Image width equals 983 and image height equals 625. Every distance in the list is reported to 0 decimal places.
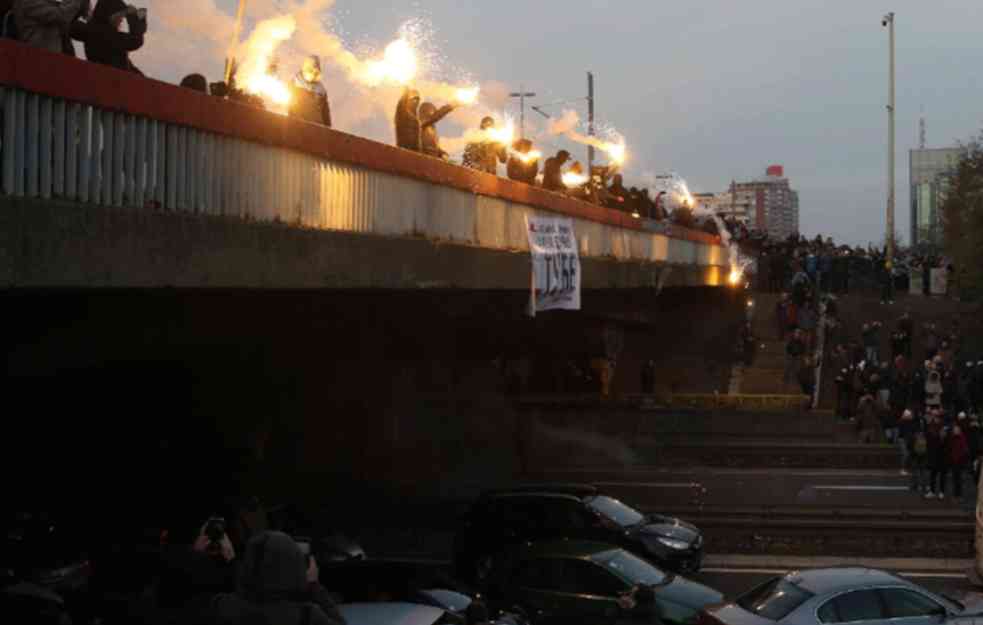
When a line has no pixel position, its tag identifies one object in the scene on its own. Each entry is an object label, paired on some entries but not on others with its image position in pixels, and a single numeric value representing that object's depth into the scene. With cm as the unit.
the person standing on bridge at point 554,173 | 2184
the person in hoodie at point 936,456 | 2120
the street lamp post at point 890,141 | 5588
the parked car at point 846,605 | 1155
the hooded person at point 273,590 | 514
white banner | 1784
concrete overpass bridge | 766
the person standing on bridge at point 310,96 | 1259
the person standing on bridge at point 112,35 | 886
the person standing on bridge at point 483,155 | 1769
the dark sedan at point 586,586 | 1347
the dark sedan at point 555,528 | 1683
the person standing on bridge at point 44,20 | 796
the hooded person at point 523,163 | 1917
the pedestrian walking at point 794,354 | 3250
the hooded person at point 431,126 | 1523
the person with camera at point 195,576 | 913
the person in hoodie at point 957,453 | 2106
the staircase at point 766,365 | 3241
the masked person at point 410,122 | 1488
